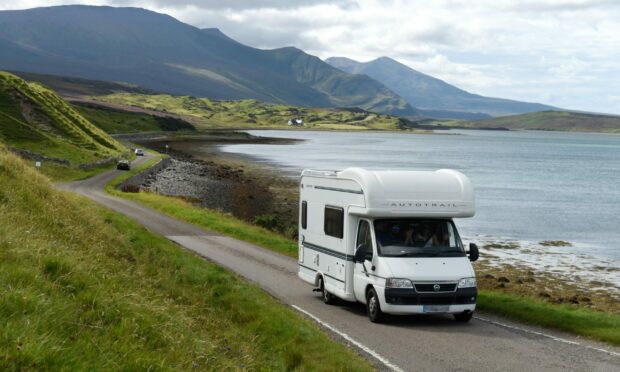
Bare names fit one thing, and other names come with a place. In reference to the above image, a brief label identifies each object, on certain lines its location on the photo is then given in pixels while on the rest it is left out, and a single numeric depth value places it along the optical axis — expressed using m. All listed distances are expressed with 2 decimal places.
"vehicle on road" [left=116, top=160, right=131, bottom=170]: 93.94
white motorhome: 17.53
